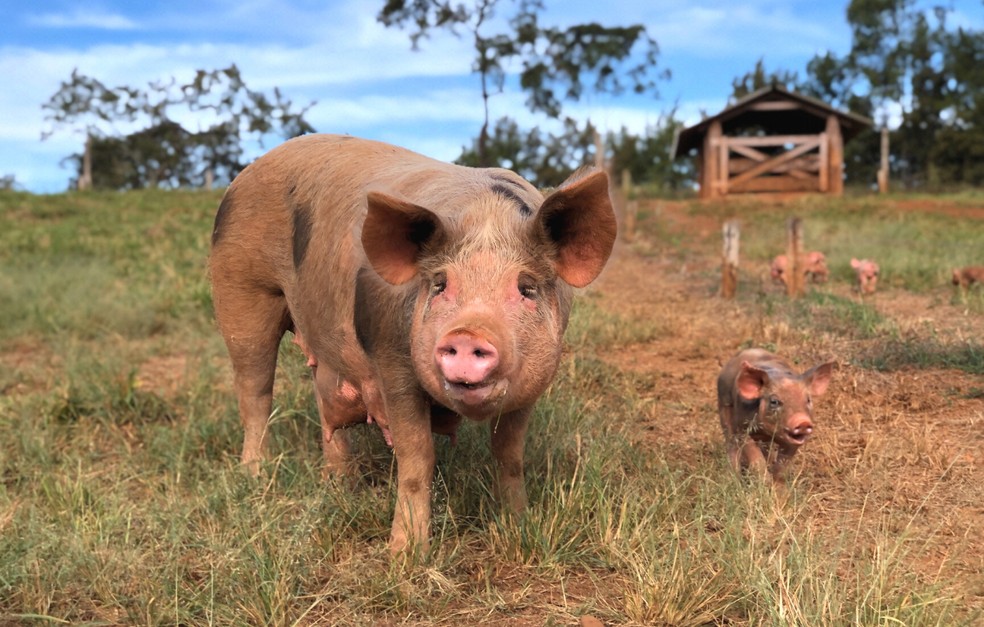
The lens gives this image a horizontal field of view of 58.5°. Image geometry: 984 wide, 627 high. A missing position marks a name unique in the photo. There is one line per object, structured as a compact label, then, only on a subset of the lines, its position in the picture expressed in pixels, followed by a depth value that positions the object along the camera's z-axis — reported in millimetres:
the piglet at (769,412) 3676
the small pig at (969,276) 8555
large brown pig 2449
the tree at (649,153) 43062
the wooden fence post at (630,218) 17734
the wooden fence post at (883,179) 25328
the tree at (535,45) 34094
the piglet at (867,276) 9305
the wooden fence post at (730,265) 9289
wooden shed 22188
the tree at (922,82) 37875
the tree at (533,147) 35219
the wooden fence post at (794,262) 9141
